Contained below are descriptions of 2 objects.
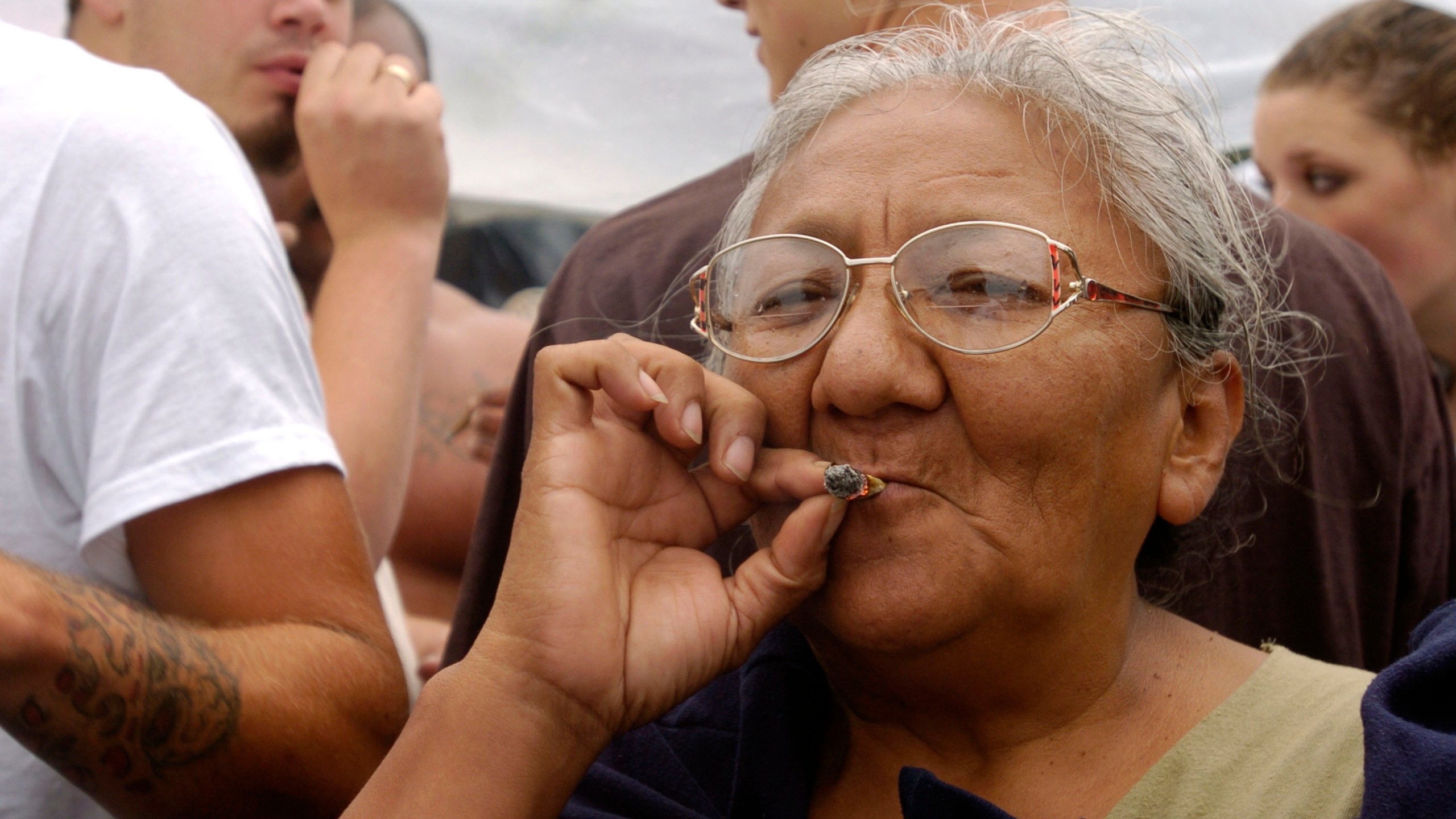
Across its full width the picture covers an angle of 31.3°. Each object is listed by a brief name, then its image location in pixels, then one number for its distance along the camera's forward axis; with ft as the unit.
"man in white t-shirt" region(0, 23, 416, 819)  2.80
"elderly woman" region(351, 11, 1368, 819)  2.75
